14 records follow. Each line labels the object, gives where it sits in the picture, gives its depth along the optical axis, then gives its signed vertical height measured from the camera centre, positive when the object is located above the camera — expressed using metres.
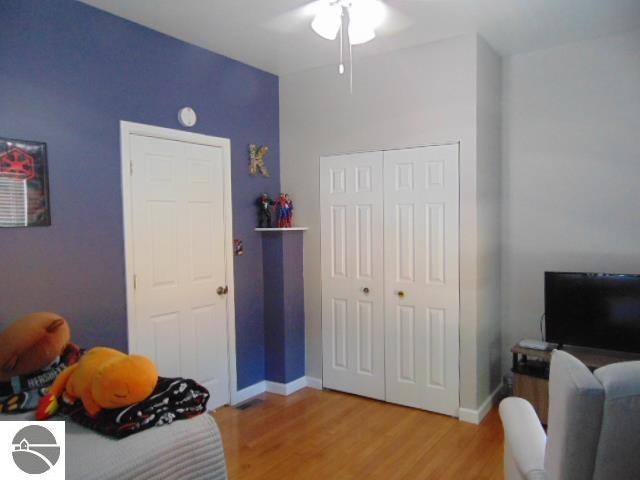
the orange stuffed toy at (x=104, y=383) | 1.62 -0.57
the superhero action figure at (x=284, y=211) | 3.75 +0.14
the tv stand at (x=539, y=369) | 2.99 -1.01
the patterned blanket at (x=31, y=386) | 1.82 -0.67
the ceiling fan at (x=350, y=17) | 2.50 +1.18
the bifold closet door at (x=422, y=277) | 3.20 -0.38
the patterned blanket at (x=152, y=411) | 1.59 -0.67
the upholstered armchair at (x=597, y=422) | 1.10 -0.50
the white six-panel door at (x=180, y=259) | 2.91 -0.21
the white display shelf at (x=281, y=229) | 3.62 -0.01
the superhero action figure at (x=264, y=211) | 3.73 +0.14
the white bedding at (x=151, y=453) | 1.43 -0.75
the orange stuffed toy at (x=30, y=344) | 1.96 -0.50
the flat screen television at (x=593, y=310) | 2.86 -0.57
